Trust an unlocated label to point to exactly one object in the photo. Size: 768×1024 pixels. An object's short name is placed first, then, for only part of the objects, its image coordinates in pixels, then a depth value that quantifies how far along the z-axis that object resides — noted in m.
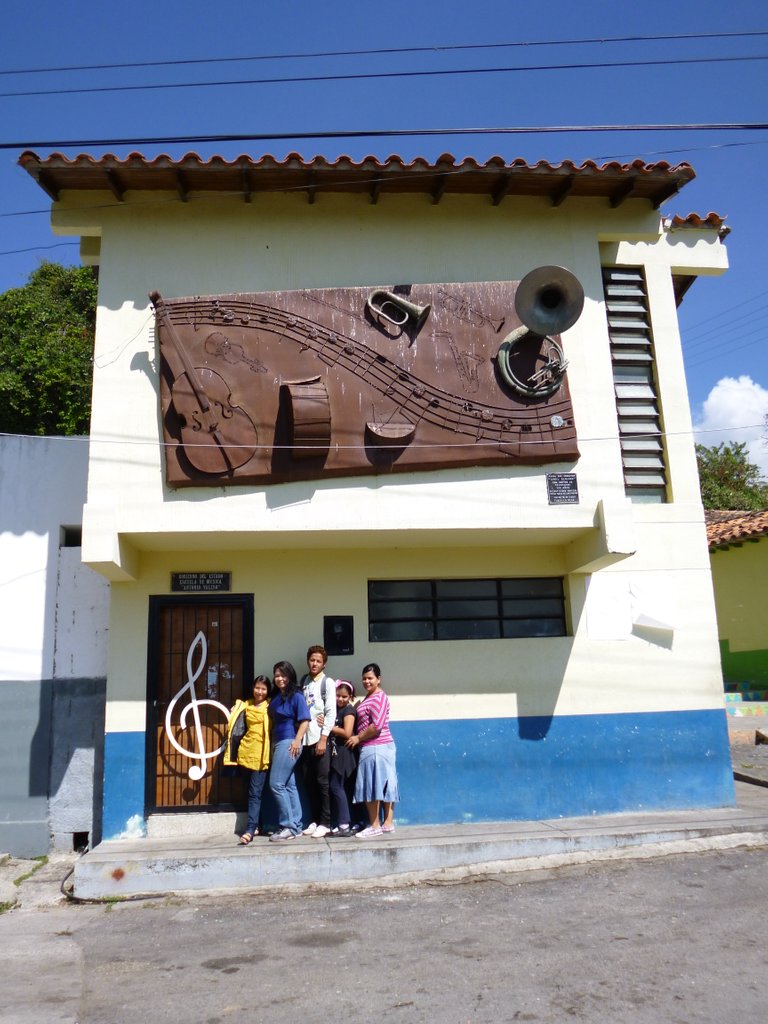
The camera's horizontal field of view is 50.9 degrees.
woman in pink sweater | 7.77
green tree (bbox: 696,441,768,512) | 27.86
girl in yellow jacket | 7.72
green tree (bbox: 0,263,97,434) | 17.44
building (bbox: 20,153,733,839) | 7.93
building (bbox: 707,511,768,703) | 16.91
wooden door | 8.20
